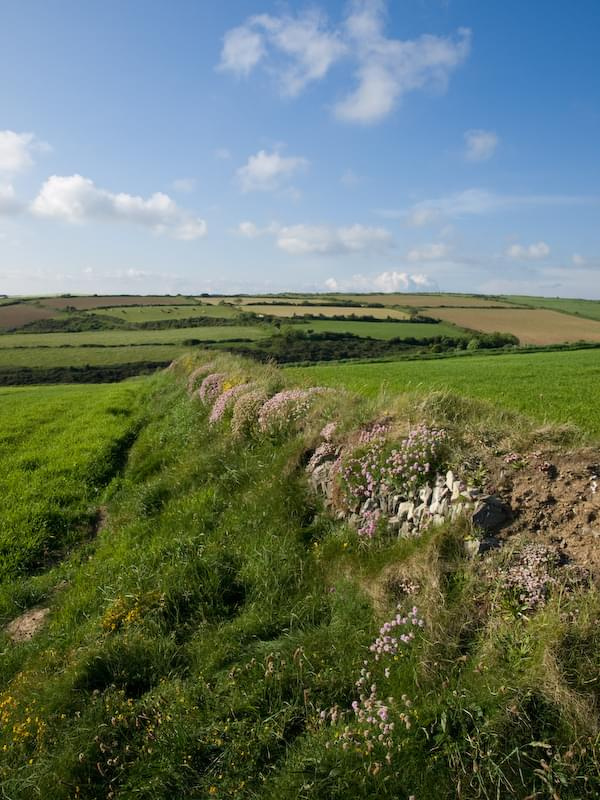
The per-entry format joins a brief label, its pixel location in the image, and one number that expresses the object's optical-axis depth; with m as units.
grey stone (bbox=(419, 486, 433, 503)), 6.03
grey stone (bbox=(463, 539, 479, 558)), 5.02
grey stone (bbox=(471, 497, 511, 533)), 5.26
